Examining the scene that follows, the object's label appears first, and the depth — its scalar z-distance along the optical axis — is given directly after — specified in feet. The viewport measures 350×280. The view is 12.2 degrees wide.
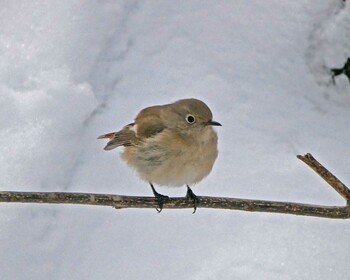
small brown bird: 29.22
